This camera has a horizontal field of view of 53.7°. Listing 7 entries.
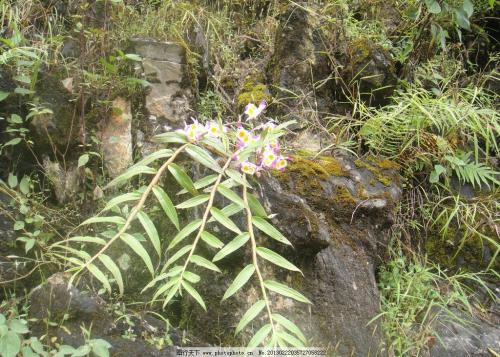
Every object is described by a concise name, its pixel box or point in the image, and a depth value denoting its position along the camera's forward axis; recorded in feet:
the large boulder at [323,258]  6.28
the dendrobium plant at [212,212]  4.69
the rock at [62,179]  7.26
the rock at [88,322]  5.51
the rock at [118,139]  7.58
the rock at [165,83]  8.12
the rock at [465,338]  7.50
